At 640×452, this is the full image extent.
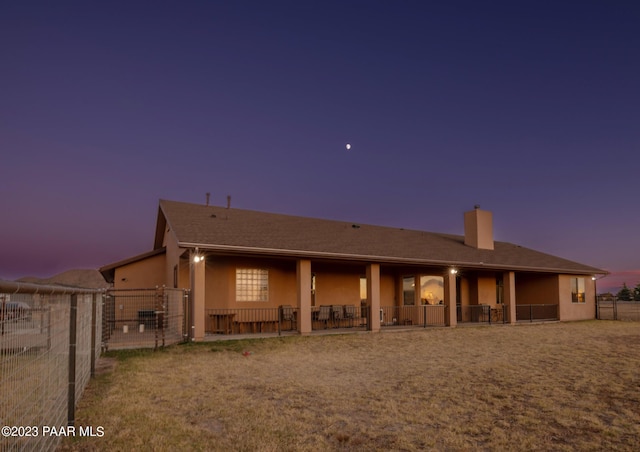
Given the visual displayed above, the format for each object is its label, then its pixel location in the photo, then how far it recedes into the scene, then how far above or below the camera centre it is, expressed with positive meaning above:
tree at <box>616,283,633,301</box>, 73.67 -5.13
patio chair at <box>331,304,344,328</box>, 18.78 -1.97
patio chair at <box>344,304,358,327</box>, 19.20 -2.03
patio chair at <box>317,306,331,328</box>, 18.31 -1.98
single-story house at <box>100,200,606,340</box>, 16.11 -0.31
